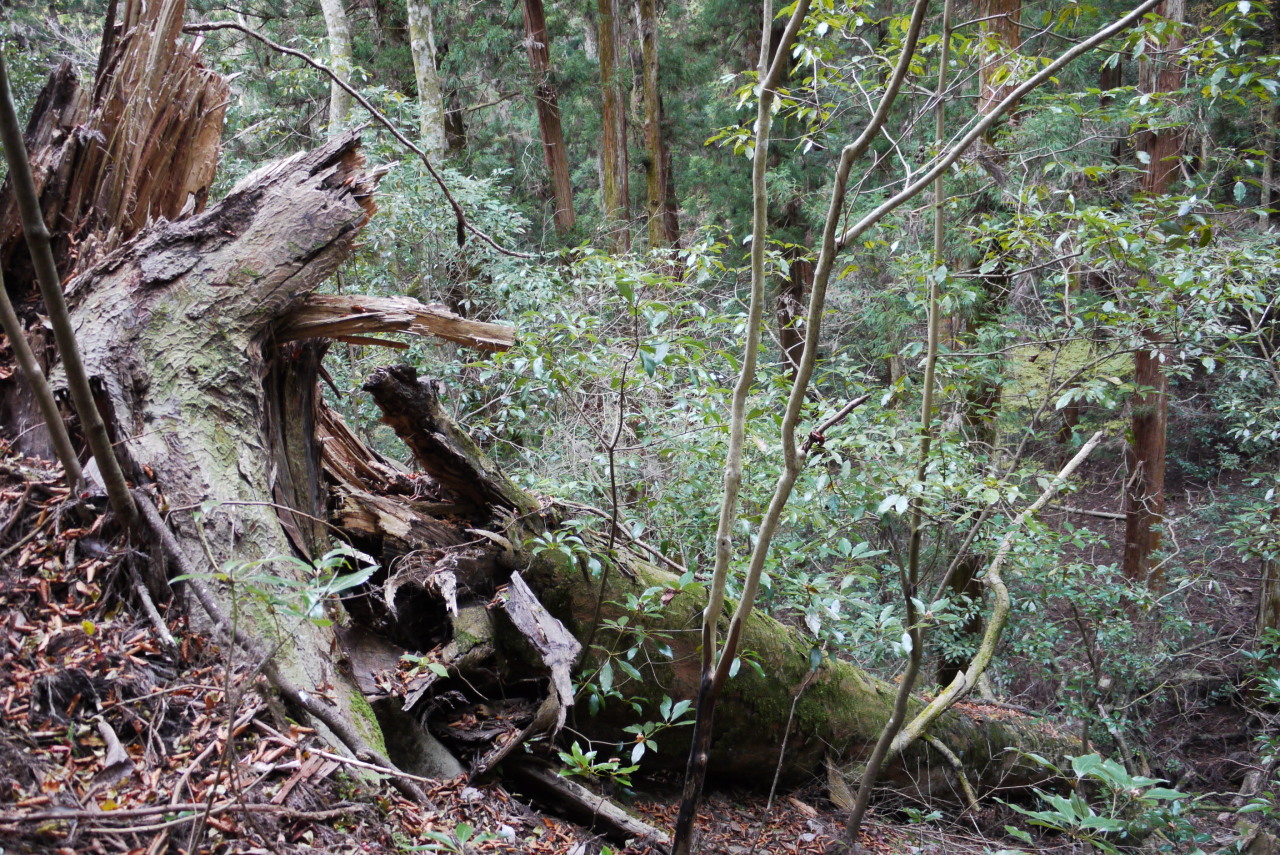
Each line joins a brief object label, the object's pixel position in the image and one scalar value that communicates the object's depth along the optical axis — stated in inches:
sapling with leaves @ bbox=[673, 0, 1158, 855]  89.5
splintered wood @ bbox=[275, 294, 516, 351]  121.6
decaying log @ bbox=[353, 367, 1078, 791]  133.9
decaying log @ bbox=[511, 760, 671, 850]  124.7
